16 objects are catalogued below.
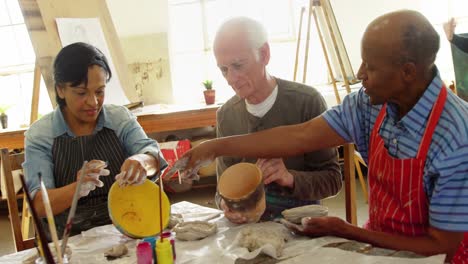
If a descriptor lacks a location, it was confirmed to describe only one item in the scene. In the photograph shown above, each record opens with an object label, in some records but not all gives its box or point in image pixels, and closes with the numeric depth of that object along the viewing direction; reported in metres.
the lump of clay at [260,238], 1.25
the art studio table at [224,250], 1.17
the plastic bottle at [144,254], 1.15
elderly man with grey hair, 1.81
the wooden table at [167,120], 3.78
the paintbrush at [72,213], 0.88
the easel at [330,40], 3.77
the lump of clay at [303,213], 1.42
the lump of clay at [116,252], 1.33
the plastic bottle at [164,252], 1.16
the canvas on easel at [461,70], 2.88
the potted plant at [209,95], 4.51
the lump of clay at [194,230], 1.42
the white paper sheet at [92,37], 2.98
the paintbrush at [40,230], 0.78
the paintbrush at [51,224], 0.80
